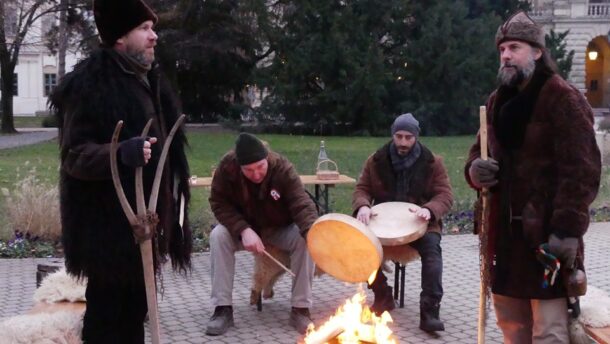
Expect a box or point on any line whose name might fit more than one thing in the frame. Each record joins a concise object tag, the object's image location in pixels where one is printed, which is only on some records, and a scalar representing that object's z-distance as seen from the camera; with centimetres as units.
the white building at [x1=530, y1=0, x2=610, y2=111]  4297
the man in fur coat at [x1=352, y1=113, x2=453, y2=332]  579
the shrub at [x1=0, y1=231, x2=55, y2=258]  832
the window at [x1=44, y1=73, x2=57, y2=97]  5075
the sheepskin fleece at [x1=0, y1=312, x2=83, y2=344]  433
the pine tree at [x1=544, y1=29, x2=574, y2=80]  2798
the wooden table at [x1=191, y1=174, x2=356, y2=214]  790
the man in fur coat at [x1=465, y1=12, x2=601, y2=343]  348
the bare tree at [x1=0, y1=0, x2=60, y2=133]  3008
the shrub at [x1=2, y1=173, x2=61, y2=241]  871
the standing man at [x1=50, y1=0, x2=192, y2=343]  340
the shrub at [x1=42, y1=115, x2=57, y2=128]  3347
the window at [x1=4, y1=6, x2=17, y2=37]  3050
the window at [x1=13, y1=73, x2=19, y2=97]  4981
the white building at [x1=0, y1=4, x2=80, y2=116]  4993
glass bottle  859
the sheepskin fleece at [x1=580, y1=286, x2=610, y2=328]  429
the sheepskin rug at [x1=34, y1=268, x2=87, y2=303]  514
